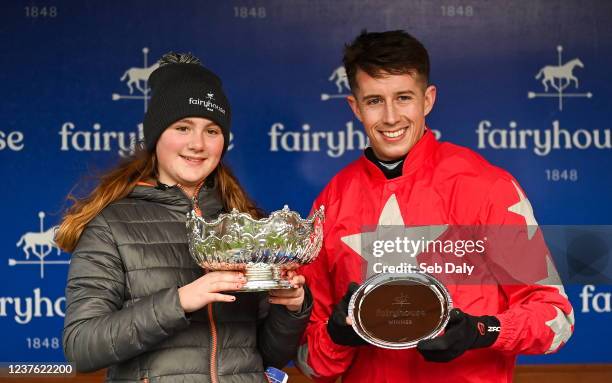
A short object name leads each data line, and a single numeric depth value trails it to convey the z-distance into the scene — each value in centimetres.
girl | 216
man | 240
